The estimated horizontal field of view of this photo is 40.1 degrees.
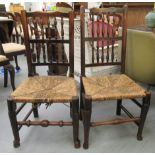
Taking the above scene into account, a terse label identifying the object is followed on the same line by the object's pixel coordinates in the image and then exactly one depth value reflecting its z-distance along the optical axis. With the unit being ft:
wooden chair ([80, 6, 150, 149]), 4.85
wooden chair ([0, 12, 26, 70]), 8.69
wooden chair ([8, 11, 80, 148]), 4.76
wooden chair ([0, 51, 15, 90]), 7.45
